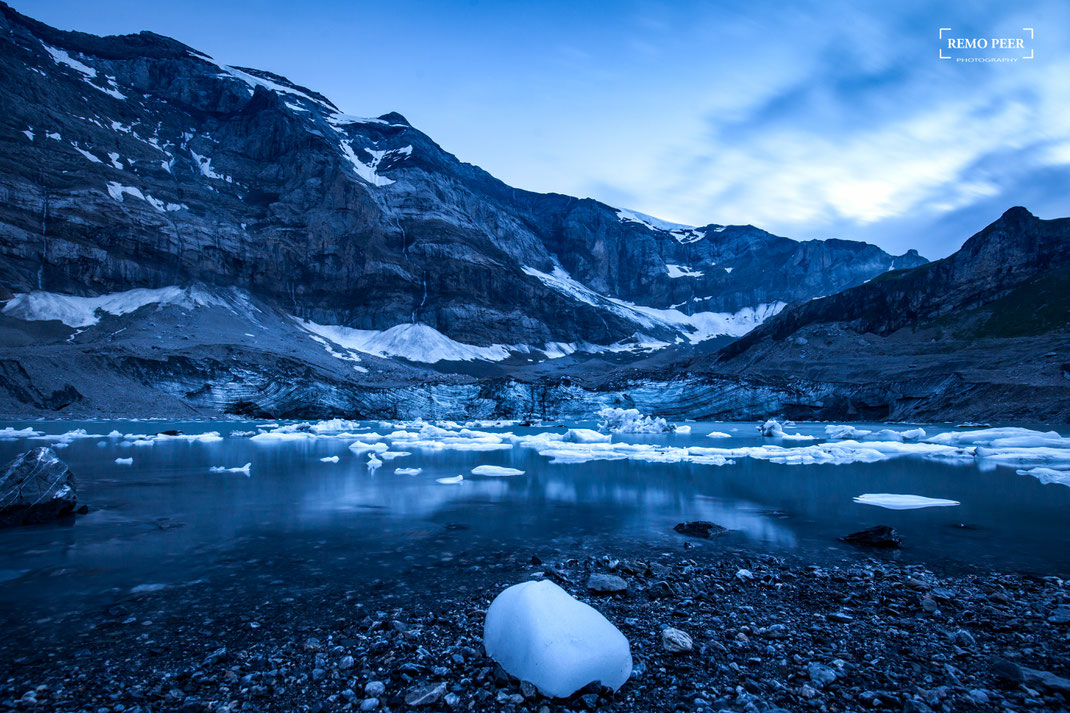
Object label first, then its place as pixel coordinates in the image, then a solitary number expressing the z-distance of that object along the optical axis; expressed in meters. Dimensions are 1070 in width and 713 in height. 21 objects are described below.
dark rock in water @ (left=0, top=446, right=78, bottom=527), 9.79
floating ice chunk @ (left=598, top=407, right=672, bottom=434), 42.81
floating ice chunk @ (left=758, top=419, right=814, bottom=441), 38.11
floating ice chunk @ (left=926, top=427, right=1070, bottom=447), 25.20
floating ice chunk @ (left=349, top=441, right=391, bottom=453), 27.00
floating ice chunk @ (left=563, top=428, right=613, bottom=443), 33.70
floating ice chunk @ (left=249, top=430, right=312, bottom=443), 32.09
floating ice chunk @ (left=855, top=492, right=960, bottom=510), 12.24
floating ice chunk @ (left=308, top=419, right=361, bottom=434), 40.91
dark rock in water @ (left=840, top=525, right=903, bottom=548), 8.58
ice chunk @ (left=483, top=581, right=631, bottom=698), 3.96
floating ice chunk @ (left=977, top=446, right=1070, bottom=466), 20.86
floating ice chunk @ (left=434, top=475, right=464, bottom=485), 16.38
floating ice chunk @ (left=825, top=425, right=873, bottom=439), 35.41
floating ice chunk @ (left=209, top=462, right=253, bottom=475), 18.09
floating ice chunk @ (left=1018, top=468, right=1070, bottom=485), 15.88
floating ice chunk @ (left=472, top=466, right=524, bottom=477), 18.28
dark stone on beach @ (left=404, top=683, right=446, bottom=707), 3.86
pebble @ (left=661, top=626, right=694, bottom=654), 4.63
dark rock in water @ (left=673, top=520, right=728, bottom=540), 9.60
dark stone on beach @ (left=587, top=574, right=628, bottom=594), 6.42
